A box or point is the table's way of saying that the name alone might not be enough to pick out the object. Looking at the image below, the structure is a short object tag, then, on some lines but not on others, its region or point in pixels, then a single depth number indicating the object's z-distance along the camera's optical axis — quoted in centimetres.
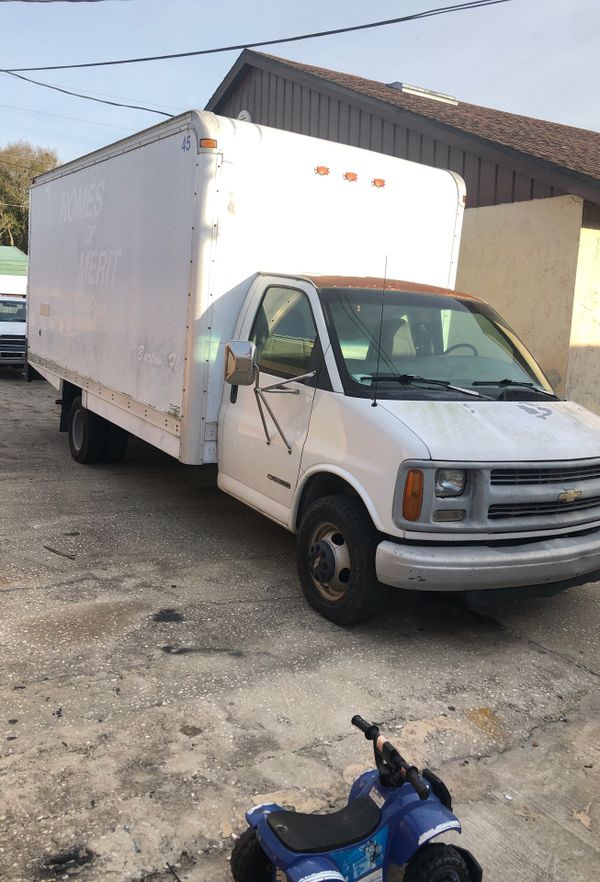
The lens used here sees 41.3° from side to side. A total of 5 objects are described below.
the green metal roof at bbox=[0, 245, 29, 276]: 2206
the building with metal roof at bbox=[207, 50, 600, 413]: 932
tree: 4425
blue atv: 236
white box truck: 421
